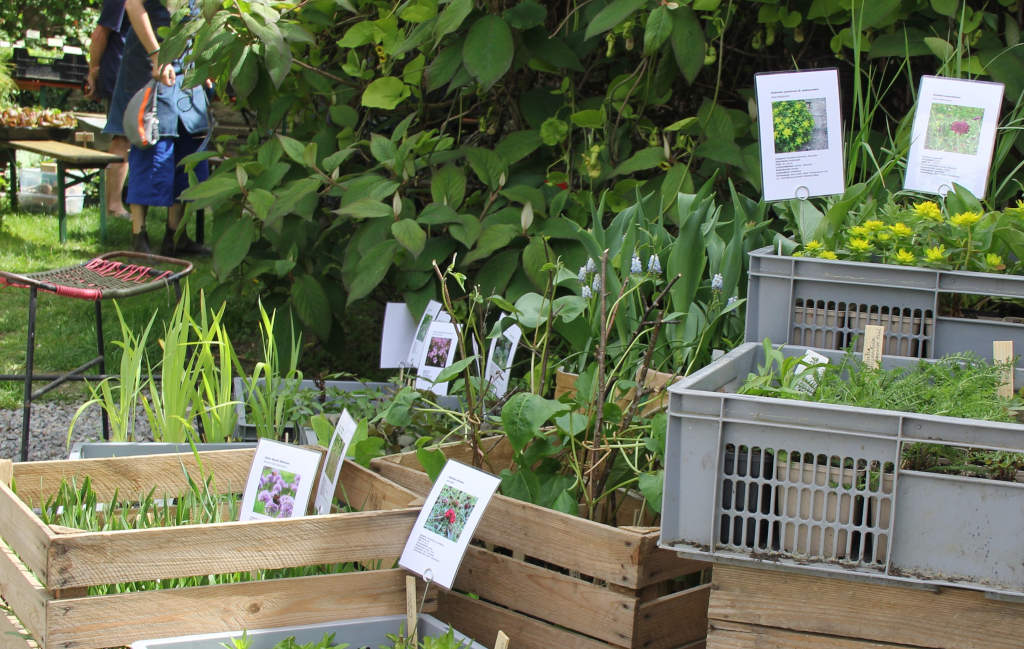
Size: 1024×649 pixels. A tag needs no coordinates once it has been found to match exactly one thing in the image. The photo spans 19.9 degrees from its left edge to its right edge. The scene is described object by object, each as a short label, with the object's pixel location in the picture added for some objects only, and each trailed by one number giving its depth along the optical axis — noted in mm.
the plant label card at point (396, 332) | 5279
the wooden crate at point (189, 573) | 4155
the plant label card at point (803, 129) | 4722
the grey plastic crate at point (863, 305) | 4360
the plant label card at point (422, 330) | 5161
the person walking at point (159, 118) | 8485
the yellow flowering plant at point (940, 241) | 4401
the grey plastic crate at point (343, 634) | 4217
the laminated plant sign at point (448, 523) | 4242
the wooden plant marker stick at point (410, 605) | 4296
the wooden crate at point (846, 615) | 4038
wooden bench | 10875
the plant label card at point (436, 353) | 4981
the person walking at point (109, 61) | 9967
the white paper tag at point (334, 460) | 4499
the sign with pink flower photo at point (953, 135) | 4634
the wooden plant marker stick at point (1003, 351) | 4301
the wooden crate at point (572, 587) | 4300
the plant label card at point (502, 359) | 4851
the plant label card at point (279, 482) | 4430
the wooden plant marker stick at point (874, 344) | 4338
